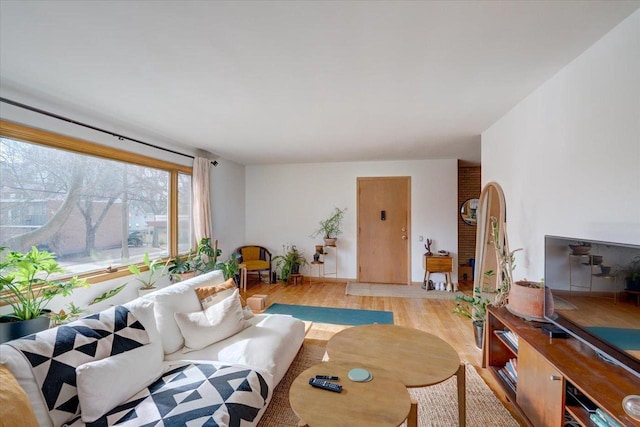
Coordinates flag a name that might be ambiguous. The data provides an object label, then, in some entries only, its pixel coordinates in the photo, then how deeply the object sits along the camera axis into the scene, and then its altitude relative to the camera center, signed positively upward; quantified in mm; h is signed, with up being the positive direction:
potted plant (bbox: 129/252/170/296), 2990 -751
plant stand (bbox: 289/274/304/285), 5114 -1329
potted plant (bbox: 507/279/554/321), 1734 -620
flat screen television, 1171 -440
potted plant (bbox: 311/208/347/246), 5207 -271
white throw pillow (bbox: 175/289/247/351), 1889 -838
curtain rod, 2018 +847
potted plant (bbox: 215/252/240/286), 3832 -833
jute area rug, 1695 -1361
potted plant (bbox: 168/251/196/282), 3418 -775
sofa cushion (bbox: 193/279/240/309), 2141 -681
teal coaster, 1433 -914
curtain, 4020 +184
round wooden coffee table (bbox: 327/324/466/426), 1505 -938
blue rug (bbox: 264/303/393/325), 3336 -1393
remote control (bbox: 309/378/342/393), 1350 -908
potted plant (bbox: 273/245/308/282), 5129 -1001
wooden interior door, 4984 -347
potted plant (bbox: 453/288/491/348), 2506 -1028
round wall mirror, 5230 -23
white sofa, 1211 -943
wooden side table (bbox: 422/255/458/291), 4520 -950
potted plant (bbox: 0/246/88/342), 1803 -603
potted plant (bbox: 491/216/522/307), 2218 -513
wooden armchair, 4984 -938
